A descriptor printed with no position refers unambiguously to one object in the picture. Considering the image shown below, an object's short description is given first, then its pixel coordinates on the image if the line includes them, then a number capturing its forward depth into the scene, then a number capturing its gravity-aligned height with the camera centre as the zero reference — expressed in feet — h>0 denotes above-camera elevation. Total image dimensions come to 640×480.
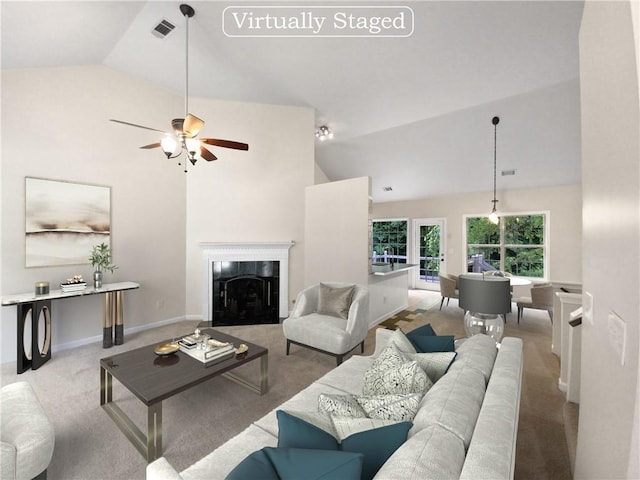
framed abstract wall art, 10.53 +0.75
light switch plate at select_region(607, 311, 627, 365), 2.58 -0.92
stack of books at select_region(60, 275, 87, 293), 10.59 -1.79
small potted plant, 11.35 -0.91
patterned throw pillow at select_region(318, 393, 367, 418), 3.74 -2.32
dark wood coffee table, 5.74 -3.22
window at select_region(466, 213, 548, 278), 20.71 -0.29
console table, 9.32 -2.90
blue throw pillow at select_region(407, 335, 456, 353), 5.78 -2.21
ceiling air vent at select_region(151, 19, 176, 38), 9.91 +7.73
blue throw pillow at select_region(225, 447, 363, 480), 2.46 -2.14
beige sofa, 2.62 -2.15
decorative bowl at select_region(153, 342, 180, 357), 7.52 -3.05
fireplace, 14.90 -2.37
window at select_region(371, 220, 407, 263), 26.94 +0.01
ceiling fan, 8.42 +3.22
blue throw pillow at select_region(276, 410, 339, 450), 3.09 -2.22
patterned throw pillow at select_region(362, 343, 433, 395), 4.50 -2.30
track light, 17.74 +6.95
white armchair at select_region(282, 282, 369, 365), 9.40 -2.94
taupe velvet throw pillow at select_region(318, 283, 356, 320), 10.64 -2.39
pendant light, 15.53 +5.72
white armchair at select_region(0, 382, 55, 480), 4.28 -3.32
